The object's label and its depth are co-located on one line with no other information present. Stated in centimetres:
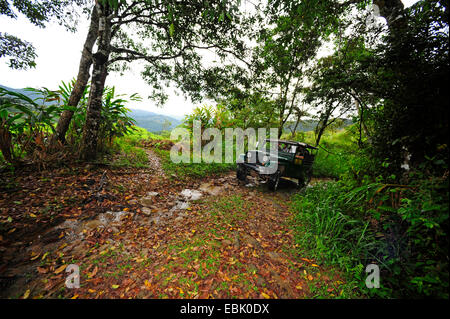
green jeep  477
